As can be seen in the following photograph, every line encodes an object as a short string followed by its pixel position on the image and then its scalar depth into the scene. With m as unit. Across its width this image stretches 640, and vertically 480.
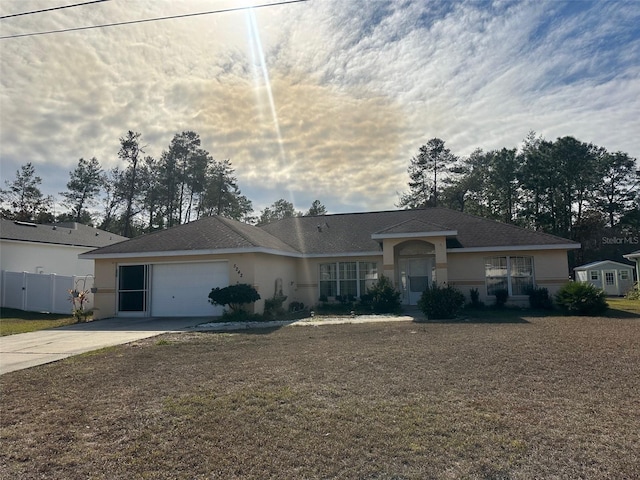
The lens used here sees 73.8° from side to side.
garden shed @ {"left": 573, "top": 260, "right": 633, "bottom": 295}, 35.80
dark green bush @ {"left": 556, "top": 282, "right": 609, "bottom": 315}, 16.00
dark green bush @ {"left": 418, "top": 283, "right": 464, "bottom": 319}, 15.22
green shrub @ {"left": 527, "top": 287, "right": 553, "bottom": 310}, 18.30
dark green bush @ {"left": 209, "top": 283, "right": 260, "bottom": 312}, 15.66
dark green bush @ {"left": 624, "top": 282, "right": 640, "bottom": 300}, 27.38
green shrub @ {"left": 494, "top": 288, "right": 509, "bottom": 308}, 18.98
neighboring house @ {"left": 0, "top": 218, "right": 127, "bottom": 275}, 24.02
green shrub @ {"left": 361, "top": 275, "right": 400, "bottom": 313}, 17.75
